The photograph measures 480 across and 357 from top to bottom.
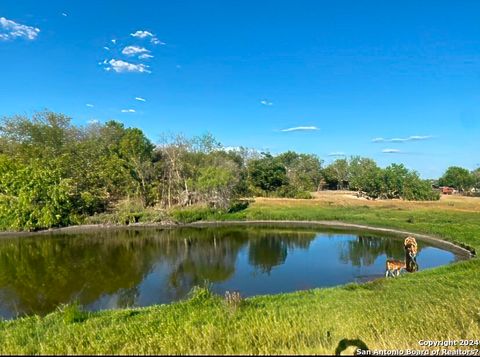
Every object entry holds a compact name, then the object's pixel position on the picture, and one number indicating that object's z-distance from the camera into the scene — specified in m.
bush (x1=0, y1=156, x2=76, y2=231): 35.28
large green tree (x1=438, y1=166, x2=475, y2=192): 101.44
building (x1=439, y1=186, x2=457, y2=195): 95.99
